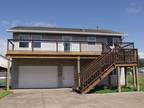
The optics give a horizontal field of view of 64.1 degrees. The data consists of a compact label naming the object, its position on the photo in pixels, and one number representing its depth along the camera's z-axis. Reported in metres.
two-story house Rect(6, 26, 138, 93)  8.34
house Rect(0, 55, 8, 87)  10.73
